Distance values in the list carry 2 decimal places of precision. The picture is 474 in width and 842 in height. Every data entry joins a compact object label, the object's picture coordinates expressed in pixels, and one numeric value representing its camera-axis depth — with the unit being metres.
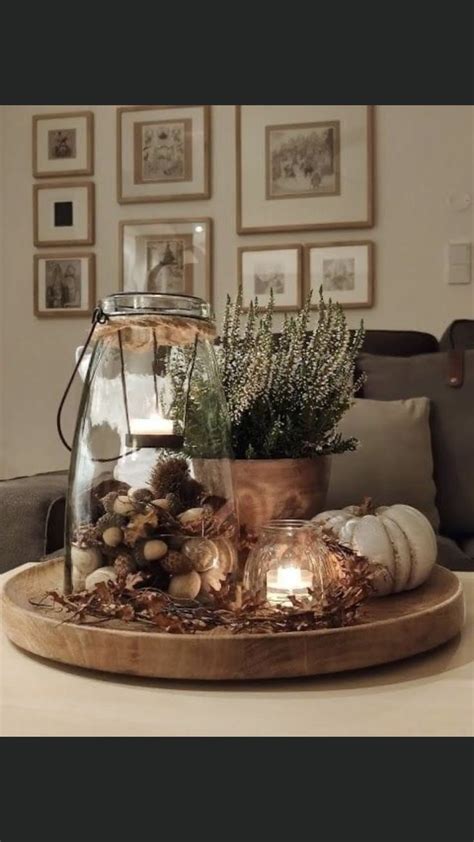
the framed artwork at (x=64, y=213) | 3.05
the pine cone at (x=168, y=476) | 0.72
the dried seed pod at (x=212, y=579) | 0.72
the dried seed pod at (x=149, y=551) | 0.70
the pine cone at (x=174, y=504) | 0.71
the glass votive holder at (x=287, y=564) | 0.73
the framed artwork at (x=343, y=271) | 2.81
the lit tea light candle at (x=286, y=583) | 0.73
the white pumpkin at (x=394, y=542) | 0.81
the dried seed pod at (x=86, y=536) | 0.72
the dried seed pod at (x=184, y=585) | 0.71
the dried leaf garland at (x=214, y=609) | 0.65
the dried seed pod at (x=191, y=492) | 0.73
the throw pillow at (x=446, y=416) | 1.85
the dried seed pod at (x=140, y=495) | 0.71
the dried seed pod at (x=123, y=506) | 0.71
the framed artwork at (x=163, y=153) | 2.95
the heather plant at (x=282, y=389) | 0.89
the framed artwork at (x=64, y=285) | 3.05
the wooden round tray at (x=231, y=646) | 0.61
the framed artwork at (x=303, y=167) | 2.82
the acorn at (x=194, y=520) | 0.71
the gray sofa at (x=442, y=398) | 1.75
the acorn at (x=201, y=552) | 0.71
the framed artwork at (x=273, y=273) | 2.88
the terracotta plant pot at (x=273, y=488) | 0.86
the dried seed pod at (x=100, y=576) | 0.71
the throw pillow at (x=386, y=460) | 1.67
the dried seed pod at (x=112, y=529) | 0.71
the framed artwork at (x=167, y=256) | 2.95
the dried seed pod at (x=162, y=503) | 0.71
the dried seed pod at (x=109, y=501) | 0.72
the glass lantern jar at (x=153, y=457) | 0.71
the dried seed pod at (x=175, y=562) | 0.70
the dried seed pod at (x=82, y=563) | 0.73
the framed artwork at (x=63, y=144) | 3.06
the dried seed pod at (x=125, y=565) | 0.71
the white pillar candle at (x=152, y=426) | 0.74
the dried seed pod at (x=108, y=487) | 0.72
